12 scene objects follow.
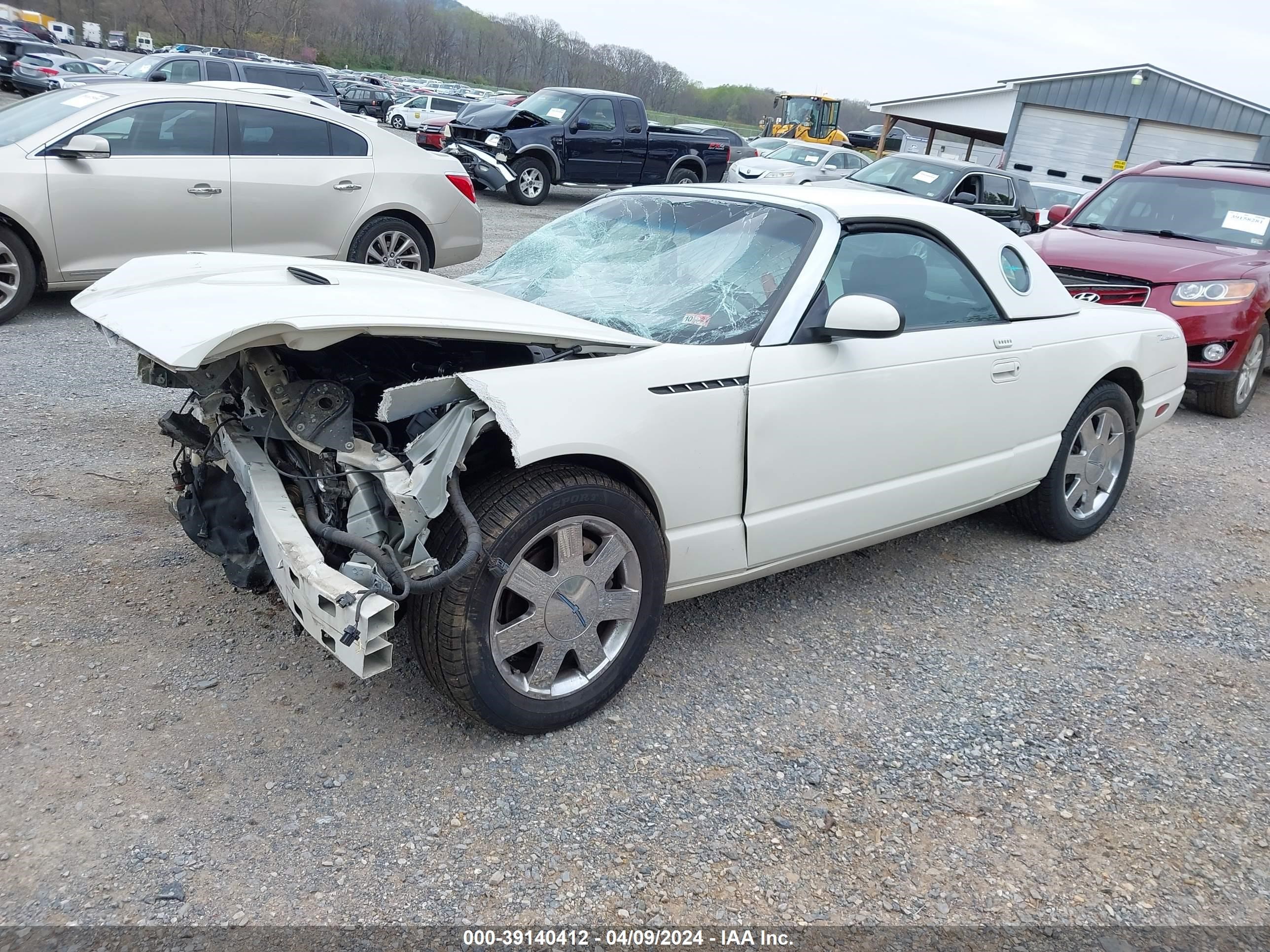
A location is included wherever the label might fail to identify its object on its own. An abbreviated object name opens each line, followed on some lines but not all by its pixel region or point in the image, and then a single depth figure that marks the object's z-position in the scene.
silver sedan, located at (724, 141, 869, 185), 18.11
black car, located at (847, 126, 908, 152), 38.99
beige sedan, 6.34
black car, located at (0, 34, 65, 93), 27.70
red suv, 6.79
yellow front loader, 39.66
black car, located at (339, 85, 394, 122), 33.78
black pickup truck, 15.56
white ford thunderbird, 2.46
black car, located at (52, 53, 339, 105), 16.03
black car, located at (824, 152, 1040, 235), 13.37
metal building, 23.14
